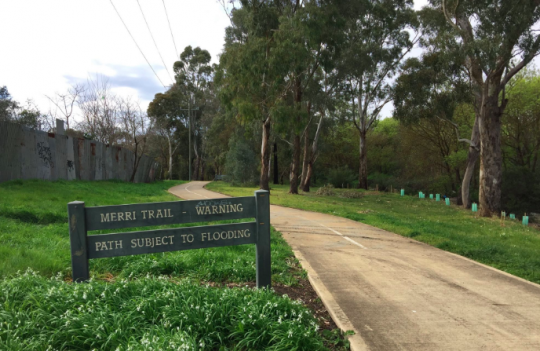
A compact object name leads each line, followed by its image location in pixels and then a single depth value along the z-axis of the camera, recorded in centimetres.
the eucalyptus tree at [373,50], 2805
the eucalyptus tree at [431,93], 2181
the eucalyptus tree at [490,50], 1630
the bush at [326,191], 2766
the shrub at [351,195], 2709
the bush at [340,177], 4459
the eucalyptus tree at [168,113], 5488
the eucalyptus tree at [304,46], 2153
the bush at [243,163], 3956
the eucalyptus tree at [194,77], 5375
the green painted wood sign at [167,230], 405
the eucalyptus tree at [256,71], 2208
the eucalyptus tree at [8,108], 3202
